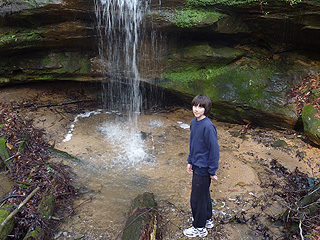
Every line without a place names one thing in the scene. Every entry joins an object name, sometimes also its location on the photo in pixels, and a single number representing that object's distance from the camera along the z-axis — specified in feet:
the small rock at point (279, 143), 18.47
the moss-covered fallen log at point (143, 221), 9.80
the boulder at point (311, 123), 17.22
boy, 9.73
